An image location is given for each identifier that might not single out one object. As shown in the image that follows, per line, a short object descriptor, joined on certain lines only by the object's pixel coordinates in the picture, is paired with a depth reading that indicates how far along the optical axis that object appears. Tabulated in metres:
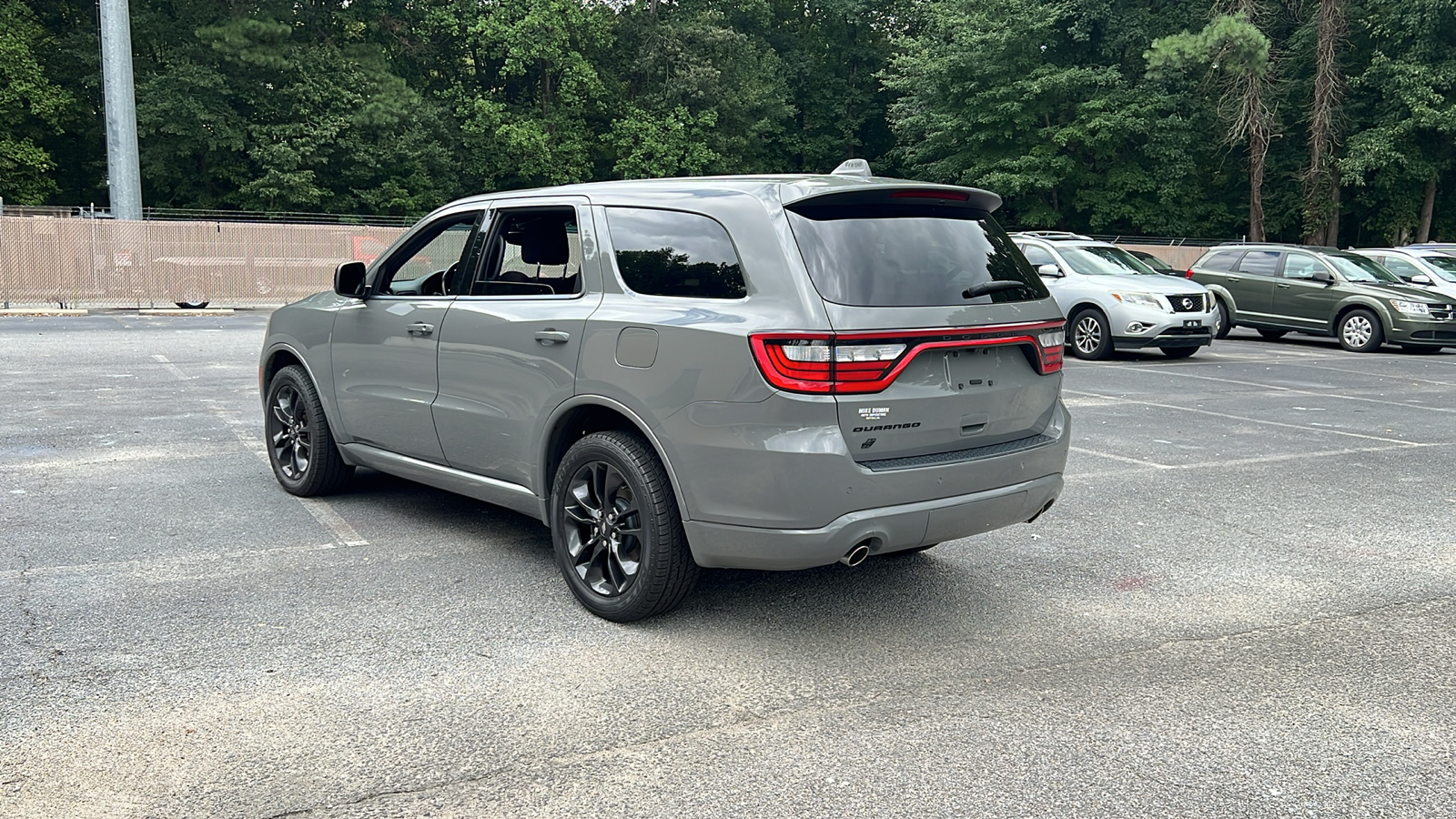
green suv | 18.31
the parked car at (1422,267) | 19.61
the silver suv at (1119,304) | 15.77
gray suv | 4.07
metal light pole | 22.67
